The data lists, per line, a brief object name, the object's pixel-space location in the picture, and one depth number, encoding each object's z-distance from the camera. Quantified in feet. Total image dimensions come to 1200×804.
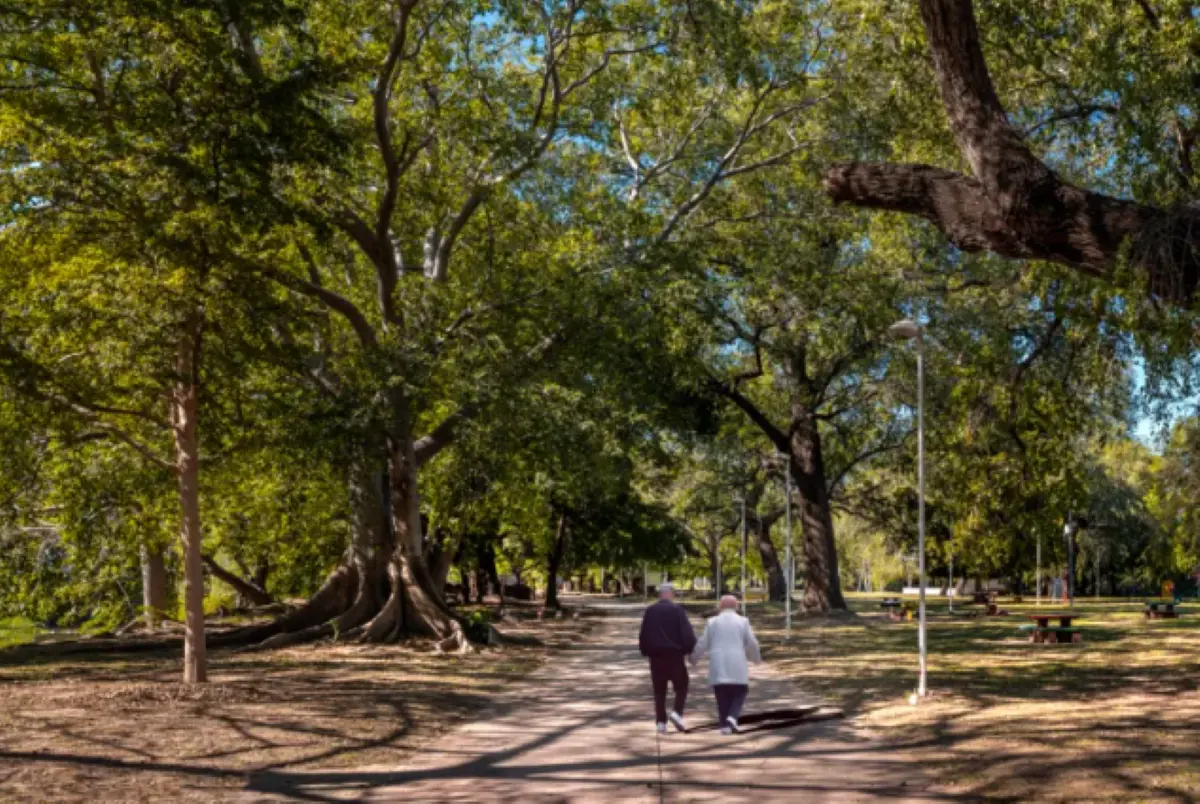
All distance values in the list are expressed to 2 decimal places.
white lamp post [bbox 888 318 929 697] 53.41
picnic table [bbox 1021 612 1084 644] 88.84
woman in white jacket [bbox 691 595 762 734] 41.45
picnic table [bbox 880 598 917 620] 147.95
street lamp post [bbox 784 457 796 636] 104.33
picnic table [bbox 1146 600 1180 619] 136.87
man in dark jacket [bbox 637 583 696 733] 42.57
